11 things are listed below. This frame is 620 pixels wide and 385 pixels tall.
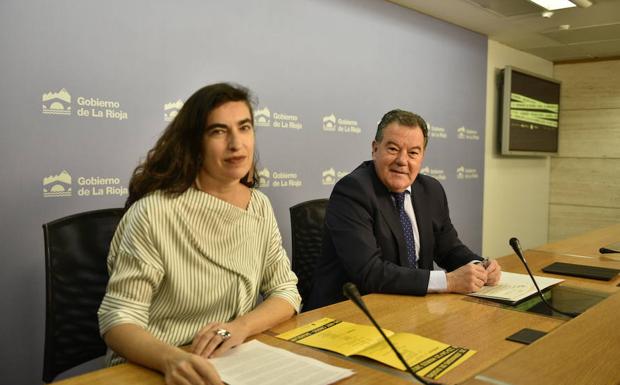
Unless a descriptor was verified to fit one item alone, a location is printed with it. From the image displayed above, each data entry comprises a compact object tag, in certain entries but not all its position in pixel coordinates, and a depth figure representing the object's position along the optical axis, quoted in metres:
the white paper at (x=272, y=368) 1.08
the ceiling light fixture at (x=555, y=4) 4.08
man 1.89
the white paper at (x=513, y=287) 1.74
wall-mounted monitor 5.53
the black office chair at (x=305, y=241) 2.69
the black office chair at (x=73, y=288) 1.62
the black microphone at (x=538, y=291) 1.59
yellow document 1.18
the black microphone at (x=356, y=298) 1.04
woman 1.38
